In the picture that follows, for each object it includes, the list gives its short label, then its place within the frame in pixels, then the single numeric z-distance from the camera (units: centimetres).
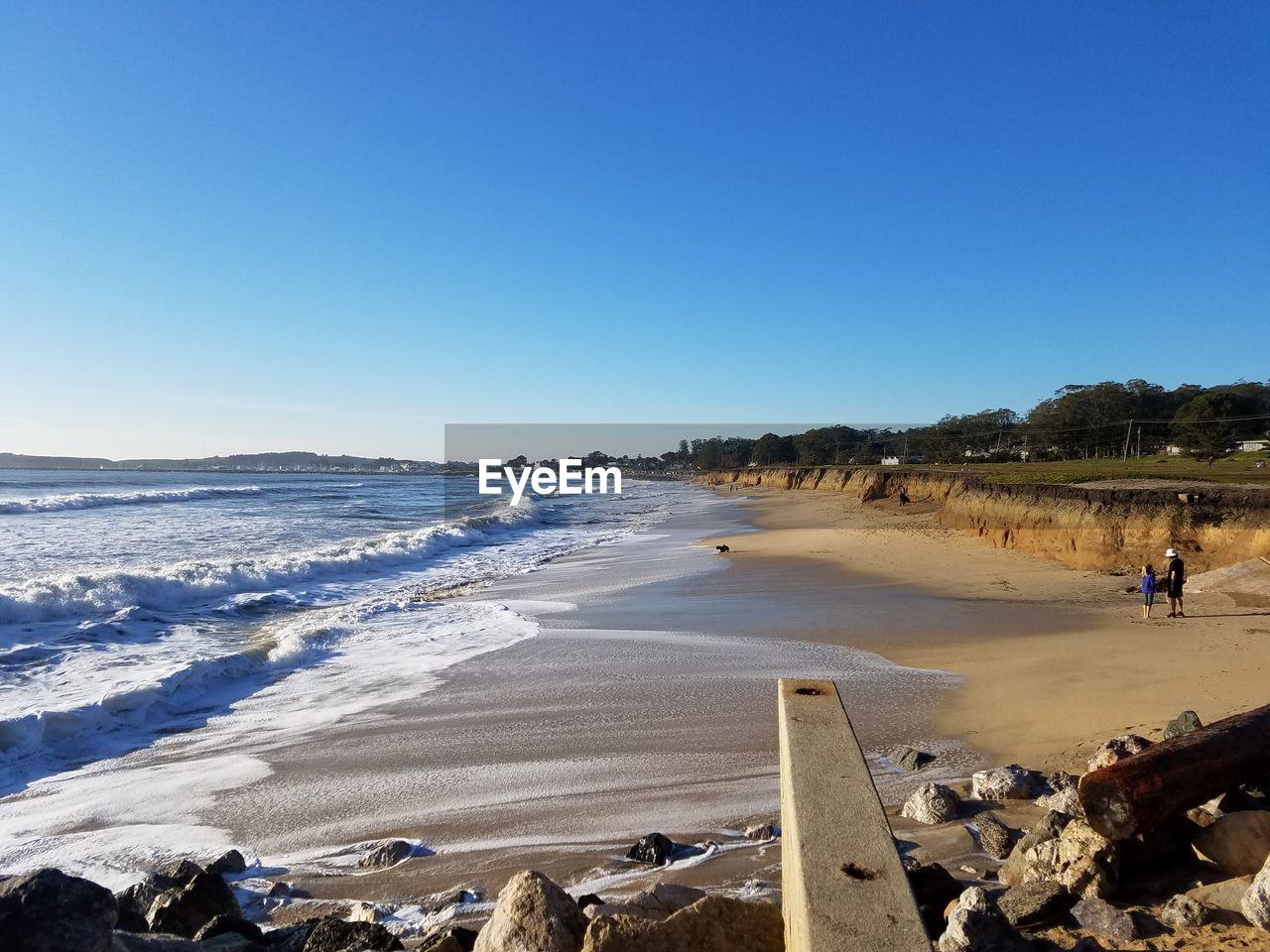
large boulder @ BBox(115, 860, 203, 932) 354
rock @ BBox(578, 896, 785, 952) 244
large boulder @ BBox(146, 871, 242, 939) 358
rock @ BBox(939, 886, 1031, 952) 269
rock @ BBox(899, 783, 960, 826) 455
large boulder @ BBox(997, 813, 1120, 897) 328
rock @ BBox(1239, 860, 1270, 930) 282
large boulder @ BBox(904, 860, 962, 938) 337
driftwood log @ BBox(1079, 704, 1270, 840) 337
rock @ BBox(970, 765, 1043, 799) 479
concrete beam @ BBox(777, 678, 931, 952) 172
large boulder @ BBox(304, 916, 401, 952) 342
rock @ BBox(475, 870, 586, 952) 270
